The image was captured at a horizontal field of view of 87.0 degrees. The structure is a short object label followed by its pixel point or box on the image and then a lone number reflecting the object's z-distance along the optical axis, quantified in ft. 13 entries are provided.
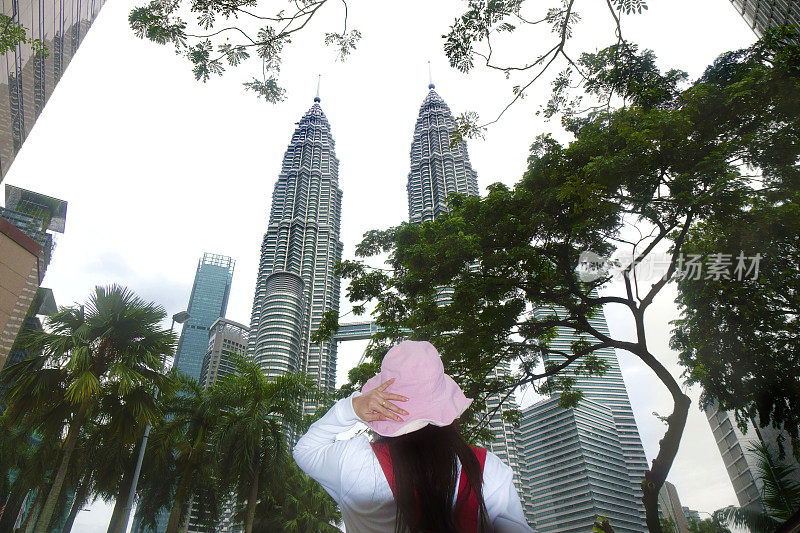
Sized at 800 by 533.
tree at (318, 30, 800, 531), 27.04
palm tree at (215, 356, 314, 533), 43.39
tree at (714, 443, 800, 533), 37.99
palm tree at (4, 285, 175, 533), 30.69
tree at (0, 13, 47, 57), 17.74
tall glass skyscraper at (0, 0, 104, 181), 44.79
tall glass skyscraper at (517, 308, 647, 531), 242.58
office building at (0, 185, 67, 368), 37.73
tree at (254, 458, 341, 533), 64.08
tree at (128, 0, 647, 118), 18.69
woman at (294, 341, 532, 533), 5.06
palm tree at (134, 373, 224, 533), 45.96
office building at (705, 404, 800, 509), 204.85
